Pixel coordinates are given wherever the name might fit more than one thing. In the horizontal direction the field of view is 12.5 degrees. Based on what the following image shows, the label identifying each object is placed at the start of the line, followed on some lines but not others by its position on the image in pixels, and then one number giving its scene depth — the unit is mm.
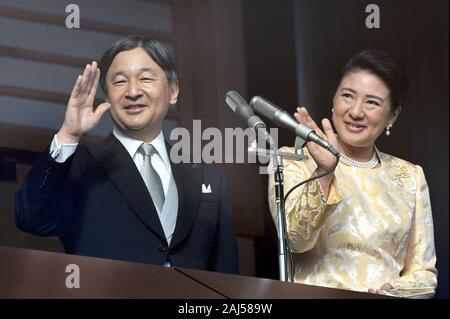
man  6425
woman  6454
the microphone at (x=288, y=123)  5889
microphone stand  5798
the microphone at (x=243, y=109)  6009
